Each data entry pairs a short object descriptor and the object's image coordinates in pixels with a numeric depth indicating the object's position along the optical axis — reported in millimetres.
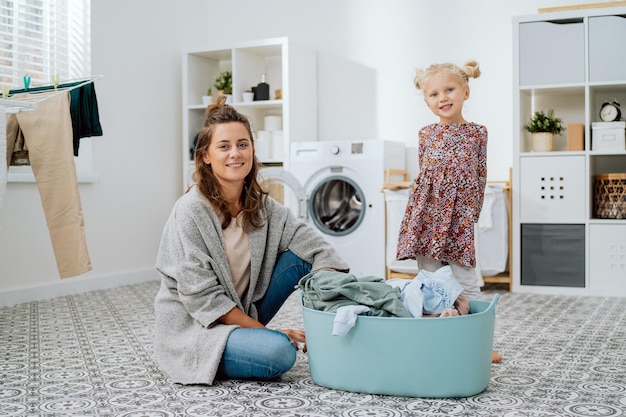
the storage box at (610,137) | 3883
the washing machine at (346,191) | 4340
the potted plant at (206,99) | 4922
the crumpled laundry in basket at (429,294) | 1892
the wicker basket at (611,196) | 3865
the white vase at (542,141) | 4020
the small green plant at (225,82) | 4992
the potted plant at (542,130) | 4023
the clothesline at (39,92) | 2795
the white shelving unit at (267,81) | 4695
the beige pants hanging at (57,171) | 2865
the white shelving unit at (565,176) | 3857
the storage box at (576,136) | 3957
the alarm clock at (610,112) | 3930
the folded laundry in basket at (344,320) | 1820
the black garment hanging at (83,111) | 2988
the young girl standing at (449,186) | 2396
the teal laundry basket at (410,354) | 1801
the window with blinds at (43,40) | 3891
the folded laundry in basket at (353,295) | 1858
